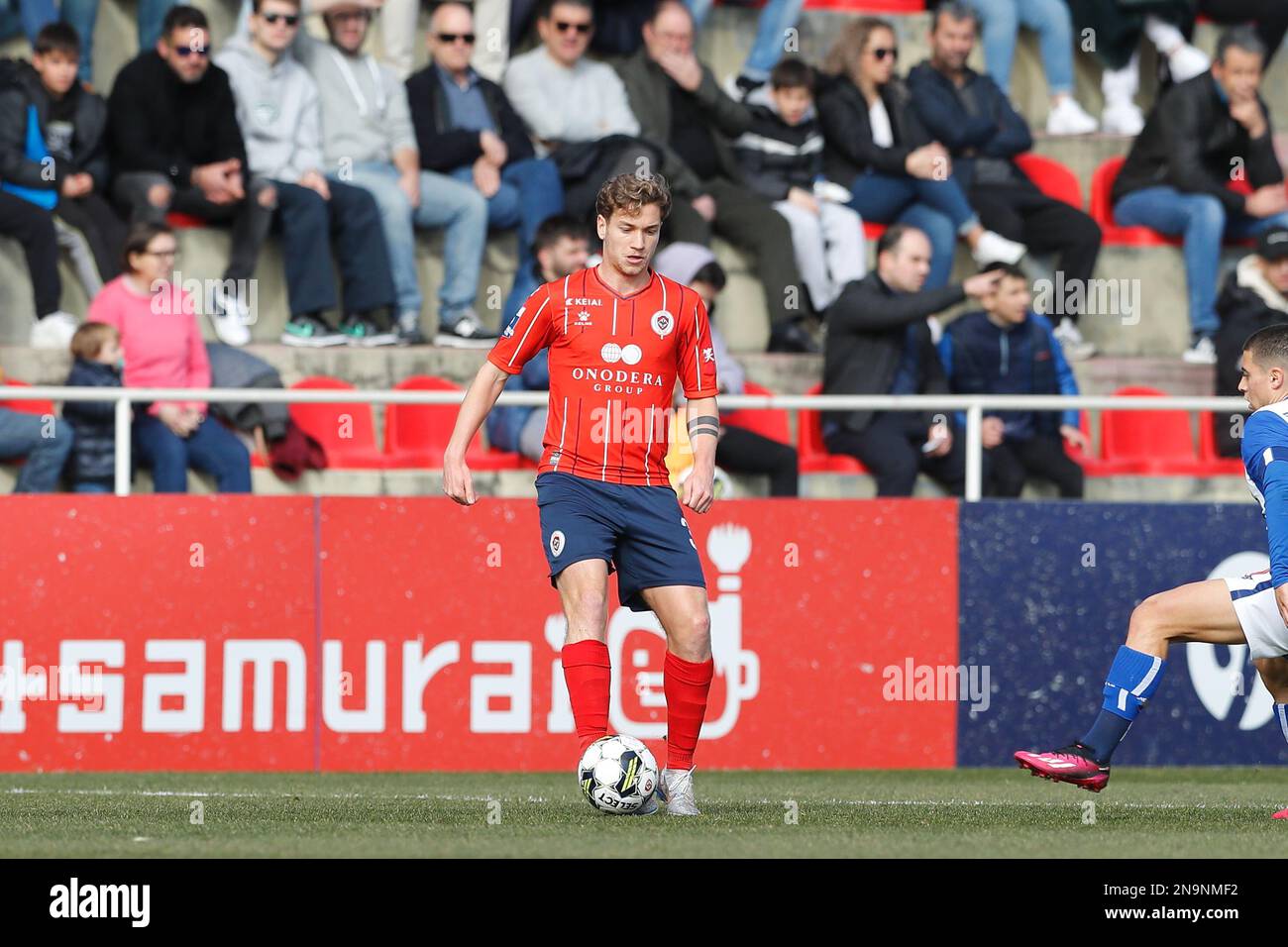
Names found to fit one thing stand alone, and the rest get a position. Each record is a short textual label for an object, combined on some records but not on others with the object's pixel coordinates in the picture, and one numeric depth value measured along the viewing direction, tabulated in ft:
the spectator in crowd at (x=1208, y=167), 42.65
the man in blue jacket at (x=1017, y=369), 36.58
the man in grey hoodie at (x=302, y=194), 37.45
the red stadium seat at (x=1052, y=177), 43.98
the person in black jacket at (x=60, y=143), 36.40
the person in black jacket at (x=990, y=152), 41.75
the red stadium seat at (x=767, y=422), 36.76
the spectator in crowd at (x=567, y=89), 40.60
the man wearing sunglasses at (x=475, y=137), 39.19
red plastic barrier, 30.32
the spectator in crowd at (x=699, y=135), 39.86
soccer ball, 21.06
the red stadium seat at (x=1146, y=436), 40.34
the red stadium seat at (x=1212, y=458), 38.96
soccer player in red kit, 21.85
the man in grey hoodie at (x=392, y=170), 38.40
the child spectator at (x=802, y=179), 40.34
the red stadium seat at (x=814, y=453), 36.50
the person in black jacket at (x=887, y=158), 41.22
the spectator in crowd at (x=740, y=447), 34.60
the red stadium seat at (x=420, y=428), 36.52
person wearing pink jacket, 33.30
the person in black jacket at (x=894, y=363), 35.53
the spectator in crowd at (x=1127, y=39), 44.98
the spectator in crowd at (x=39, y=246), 36.04
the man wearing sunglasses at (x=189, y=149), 37.24
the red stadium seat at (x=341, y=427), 36.09
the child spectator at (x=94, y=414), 32.12
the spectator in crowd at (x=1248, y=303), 39.91
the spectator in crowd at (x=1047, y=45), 44.98
